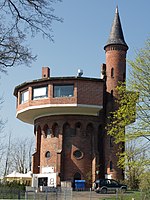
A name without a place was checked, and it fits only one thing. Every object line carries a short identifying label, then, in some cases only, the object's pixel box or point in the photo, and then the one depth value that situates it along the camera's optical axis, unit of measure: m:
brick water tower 54.41
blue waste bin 53.62
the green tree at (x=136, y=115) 27.69
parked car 47.28
